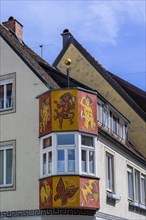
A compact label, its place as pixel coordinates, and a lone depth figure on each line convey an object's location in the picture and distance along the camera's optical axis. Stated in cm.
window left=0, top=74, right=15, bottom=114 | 2158
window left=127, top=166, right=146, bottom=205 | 2580
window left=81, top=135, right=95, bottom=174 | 1980
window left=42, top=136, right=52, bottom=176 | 1971
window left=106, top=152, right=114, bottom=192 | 2281
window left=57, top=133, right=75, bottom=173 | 1942
